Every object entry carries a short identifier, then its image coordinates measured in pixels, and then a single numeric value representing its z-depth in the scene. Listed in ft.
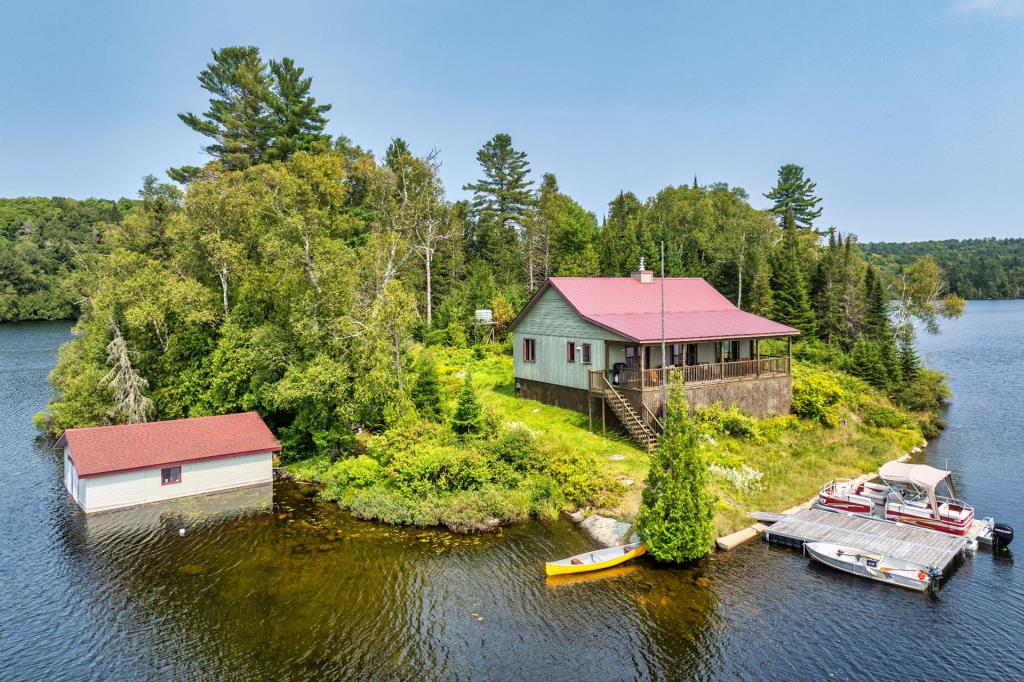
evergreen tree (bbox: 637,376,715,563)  62.28
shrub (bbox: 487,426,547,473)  84.23
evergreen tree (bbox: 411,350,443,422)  99.35
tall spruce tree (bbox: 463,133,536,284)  242.52
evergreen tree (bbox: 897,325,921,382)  139.13
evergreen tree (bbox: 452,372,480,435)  96.07
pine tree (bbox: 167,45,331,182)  180.14
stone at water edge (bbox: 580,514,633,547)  70.13
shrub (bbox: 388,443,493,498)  81.71
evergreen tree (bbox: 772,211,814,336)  165.78
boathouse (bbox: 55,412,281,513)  85.20
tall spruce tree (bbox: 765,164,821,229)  277.50
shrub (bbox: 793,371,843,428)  108.99
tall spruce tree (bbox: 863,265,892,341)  166.20
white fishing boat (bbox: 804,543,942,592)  60.18
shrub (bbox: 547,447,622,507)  78.79
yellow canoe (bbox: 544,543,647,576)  63.36
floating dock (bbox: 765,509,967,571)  64.54
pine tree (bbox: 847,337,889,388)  134.41
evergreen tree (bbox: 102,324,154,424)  116.26
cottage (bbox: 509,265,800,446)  98.22
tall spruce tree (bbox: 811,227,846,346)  171.32
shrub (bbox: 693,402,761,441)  97.09
